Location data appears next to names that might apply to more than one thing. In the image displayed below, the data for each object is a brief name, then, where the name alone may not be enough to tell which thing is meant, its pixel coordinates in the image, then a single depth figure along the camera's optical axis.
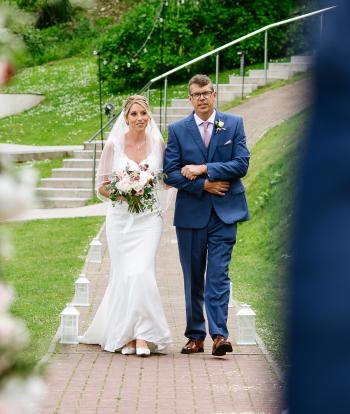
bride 13.42
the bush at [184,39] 40.42
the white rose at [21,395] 2.25
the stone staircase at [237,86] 35.05
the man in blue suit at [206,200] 12.95
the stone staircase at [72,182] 30.97
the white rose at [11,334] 2.36
